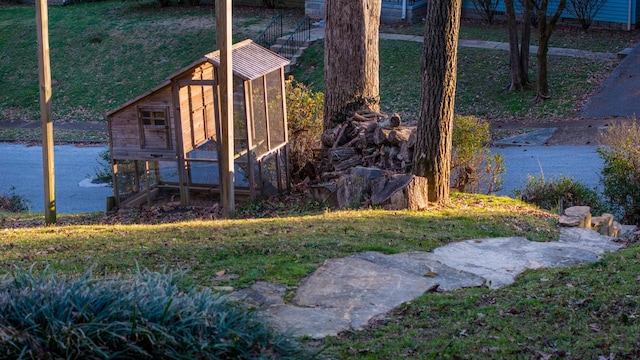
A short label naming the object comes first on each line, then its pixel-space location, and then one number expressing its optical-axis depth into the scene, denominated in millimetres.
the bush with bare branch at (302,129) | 15109
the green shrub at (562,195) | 13648
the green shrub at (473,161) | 13836
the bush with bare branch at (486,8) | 29938
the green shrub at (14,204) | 16688
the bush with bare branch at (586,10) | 28031
